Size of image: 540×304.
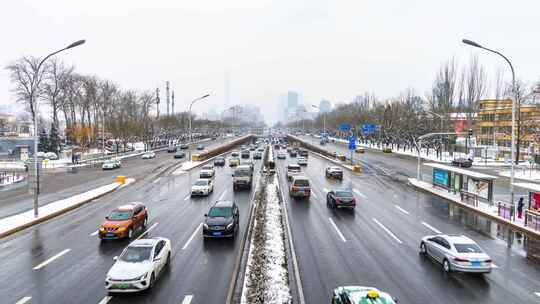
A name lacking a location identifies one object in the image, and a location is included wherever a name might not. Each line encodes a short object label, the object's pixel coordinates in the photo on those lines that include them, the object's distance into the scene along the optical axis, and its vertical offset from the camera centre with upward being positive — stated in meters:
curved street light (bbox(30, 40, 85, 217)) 23.00 -2.18
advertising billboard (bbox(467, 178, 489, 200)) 28.25 -3.90
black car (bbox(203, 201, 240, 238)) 18.75 -4.46
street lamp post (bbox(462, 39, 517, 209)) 24.20 +4.56
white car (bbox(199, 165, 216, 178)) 40.62 -4.18
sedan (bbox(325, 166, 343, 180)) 43.34 -4.31
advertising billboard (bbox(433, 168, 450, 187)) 35.12 -3.92
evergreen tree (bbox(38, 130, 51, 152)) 80.06 -2.25
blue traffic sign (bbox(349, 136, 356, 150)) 51.72 -0.91
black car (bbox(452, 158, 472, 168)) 57.46 -3.94
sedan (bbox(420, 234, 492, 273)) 14.28 -4.68
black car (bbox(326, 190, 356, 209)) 26.38 -4.54
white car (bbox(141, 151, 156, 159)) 70.50 -3.96
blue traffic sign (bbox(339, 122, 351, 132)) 96.56 +2.55
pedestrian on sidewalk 24.33 -4.61
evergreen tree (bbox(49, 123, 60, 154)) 80.88 -1.38
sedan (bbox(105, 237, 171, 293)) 12.26 -4.68
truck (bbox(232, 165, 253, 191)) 35.38 -4.26
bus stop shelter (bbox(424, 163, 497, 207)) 28.09 -3.92
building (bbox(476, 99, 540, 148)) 63.71 +3.25
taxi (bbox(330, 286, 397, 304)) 9.65 -4.31
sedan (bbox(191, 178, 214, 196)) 32.19 -4.63
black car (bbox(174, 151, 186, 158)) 69.06 -3.79
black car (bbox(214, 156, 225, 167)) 57.05 -4.17
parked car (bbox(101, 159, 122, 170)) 54.46 -4.55
